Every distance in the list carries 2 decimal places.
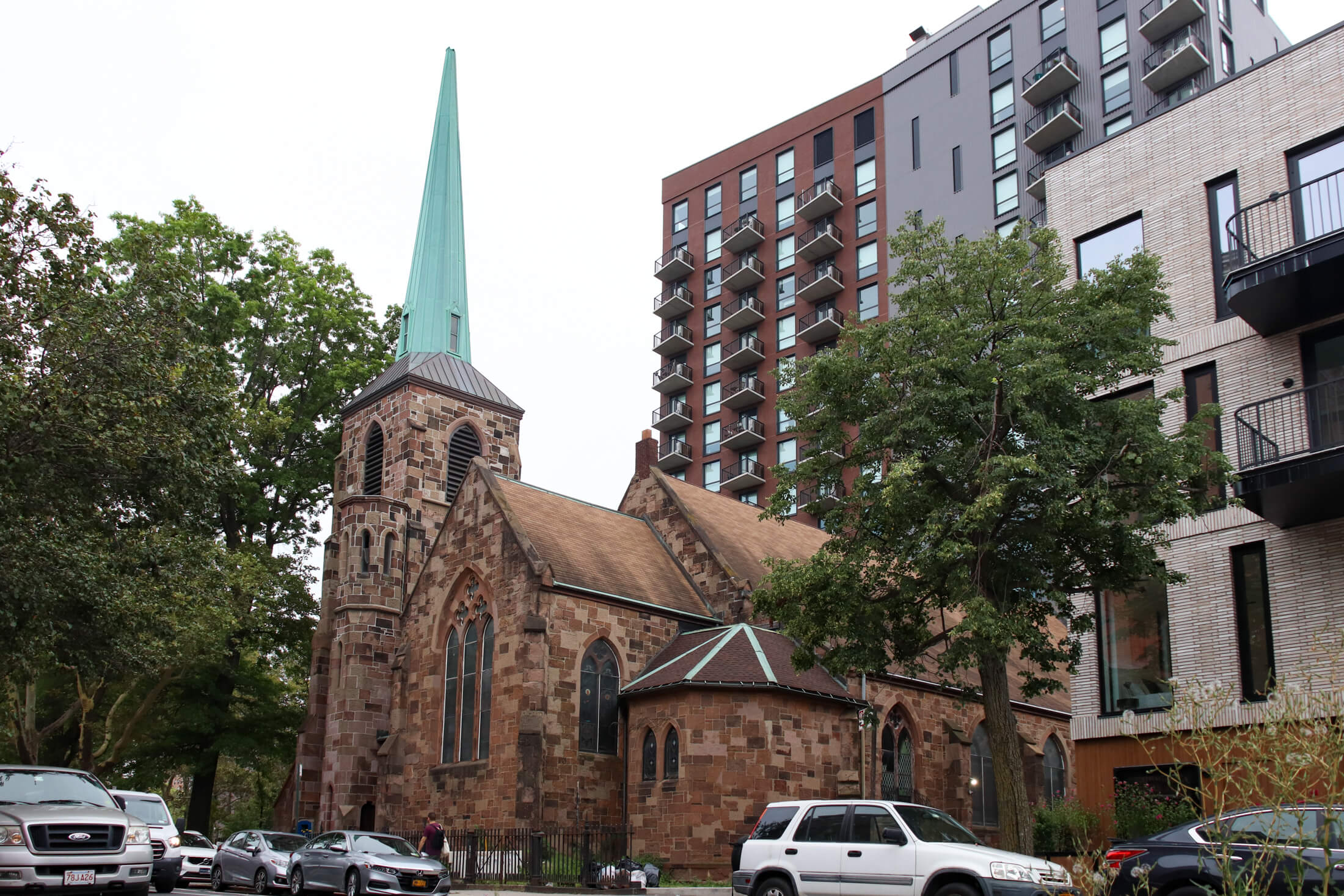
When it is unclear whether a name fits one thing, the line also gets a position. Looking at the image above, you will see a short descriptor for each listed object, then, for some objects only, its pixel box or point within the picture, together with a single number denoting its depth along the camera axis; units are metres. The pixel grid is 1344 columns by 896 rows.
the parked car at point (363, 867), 20.44
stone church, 26.86
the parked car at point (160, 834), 20.50
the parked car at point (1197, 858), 11.16
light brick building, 18.52
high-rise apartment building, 51.31
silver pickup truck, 13.92
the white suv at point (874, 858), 14.07
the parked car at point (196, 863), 28.58
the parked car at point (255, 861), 24.55
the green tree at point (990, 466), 18.03
